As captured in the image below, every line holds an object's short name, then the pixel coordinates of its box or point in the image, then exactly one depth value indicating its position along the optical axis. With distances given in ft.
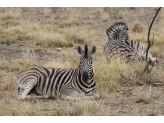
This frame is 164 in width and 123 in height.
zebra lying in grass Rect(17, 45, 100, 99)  40.04
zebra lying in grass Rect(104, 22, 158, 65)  60.95
